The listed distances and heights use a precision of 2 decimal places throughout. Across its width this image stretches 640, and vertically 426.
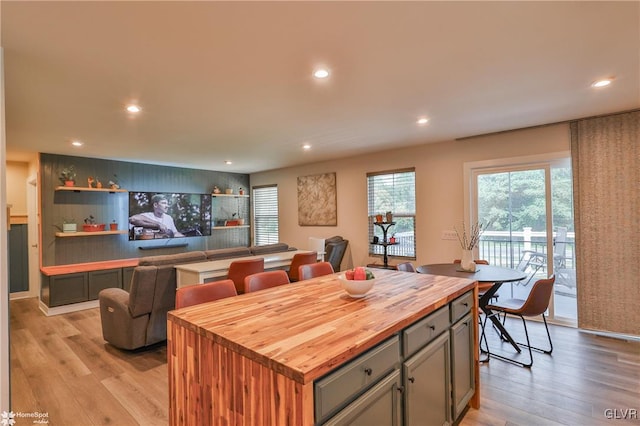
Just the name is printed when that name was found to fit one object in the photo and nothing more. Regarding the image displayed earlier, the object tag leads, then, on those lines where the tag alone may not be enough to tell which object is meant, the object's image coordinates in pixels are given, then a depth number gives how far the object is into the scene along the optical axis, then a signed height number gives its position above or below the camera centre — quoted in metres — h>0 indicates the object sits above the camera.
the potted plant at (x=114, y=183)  5.74 +0.70
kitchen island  1.12 -0.59
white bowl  1.90 -0.44
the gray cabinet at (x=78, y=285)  4.66 -1.01
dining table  2.95 -0.64
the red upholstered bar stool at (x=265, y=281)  2.35 -0.50
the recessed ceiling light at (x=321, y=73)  2.34 +1.10
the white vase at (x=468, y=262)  3.27 -0.53
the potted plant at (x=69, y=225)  5.22 -0.06
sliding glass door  3.94 -0.16
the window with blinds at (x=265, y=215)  7.58 +0.05
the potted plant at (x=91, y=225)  5.43 -0.08
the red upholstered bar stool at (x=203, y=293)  1.95 -0.50
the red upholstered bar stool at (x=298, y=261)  4.16 -0.60
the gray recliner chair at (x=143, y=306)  3.20 -0.92
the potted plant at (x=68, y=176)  5.27 +0.78
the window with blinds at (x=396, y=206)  5.22 +0.14
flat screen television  6.00 +0.08
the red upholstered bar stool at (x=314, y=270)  2.79 -0.51
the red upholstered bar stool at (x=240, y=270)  3.43 -0.59
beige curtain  3.42 -0.13
